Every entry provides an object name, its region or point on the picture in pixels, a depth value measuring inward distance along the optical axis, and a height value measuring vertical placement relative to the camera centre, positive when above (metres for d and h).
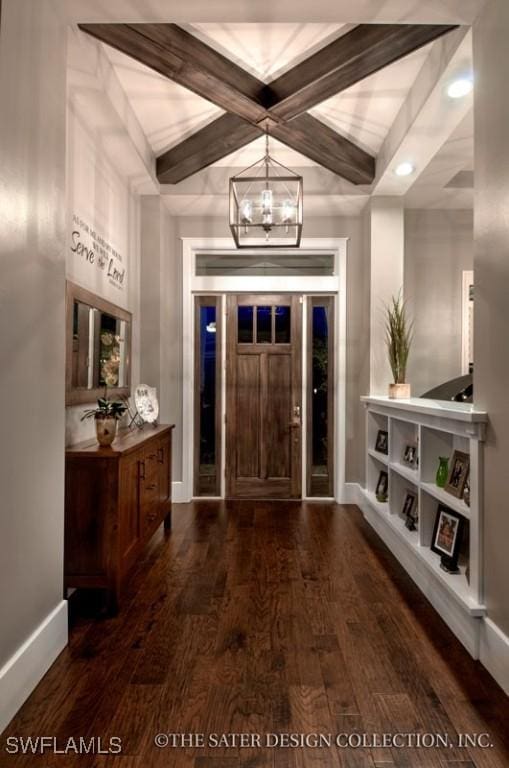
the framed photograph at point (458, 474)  2.71 -0.54
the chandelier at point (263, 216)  3.25 +1.12
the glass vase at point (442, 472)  2.97 -0.57
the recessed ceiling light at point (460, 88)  3.00 +1.83
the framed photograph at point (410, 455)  3.63 -0.58
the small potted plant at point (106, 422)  2.91 -0.27
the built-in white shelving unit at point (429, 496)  2.32 -0.77
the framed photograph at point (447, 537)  2.69 -0.91
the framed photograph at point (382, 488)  4.28 -0.96
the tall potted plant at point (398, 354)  4.18 +0.22
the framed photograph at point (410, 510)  3.46 -0.98
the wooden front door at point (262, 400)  5.31 -0.23
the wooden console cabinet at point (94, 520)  2.68 -0.78
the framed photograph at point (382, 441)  4.34 -0.57
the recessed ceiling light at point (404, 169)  4.09 +1.79
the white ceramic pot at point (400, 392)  4.14 -0.11
